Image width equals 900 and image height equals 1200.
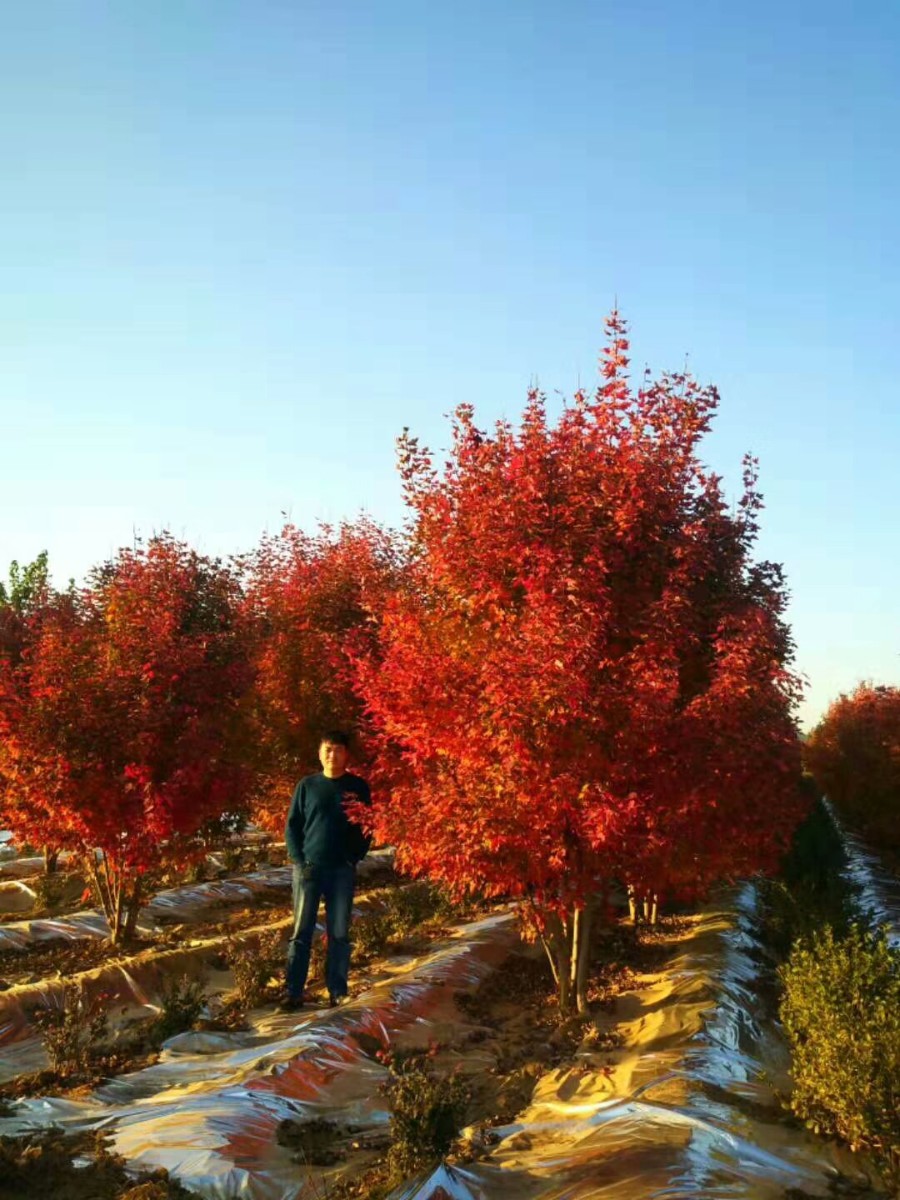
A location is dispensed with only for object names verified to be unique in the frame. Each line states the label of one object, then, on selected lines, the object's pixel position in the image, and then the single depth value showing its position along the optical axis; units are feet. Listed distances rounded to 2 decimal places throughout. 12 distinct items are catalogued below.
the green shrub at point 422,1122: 13.62
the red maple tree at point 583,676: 19.31
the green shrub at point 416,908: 33.06
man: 23.93
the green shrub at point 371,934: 30.12
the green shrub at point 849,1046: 13.88
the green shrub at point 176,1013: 21.71
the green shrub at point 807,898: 29.68
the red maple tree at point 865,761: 70.85
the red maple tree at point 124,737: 29.07
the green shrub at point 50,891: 40.25
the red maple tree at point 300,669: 42.65
